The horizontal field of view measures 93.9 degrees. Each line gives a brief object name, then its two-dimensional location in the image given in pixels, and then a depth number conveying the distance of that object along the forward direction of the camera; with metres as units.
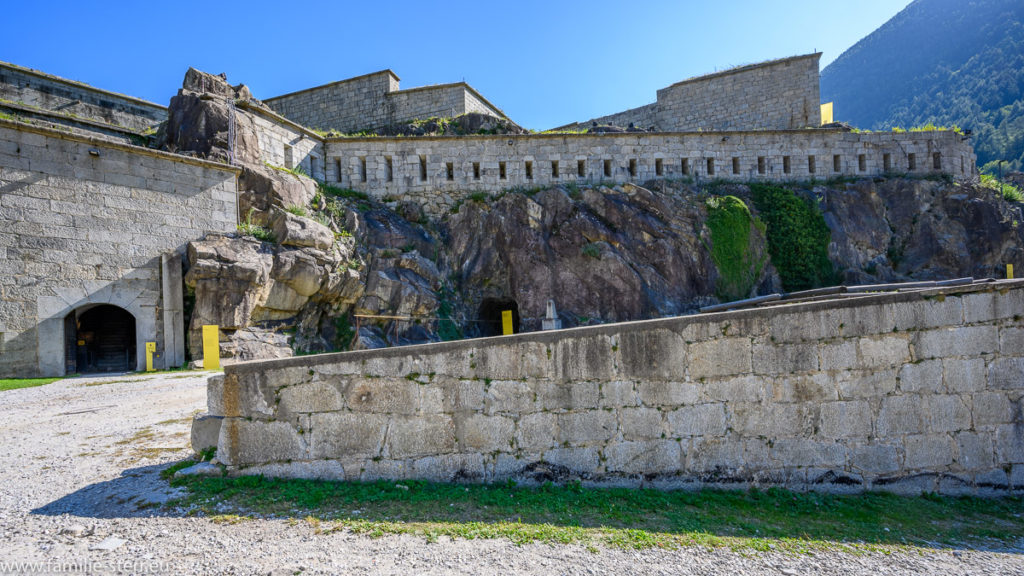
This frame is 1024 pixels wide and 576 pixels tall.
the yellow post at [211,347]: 14.90
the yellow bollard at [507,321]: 22.03
